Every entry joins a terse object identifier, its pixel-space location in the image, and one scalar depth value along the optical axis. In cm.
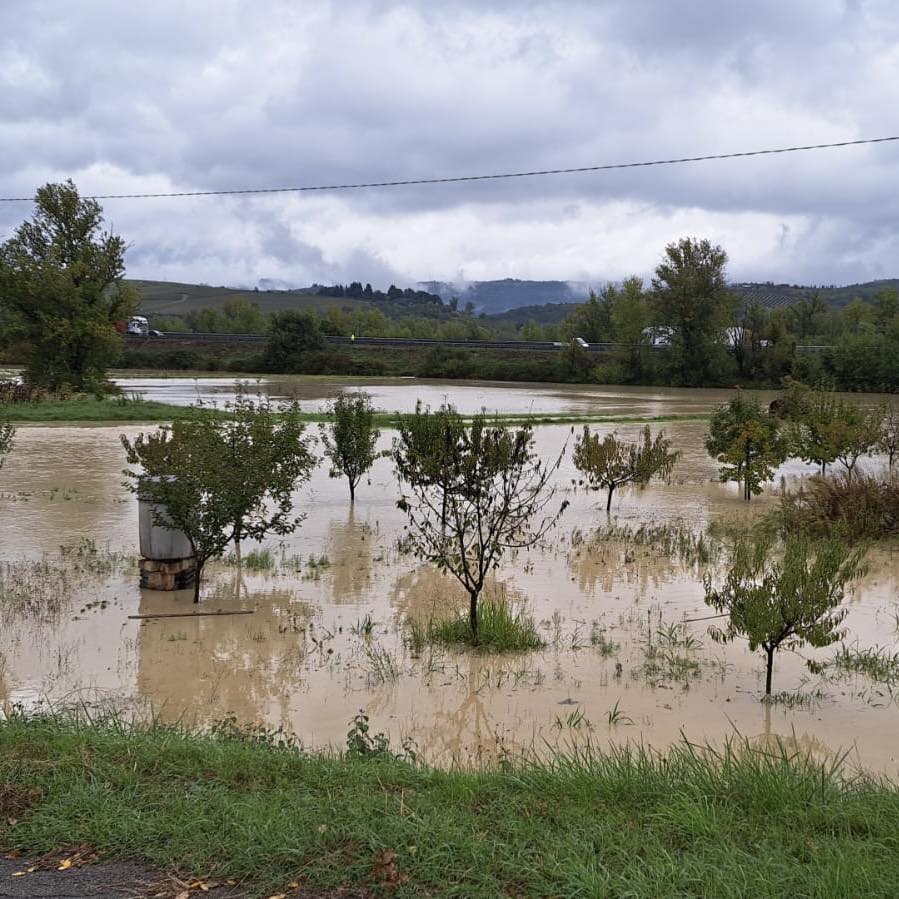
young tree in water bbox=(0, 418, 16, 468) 1370
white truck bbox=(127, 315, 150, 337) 11000
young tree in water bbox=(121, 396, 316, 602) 1152
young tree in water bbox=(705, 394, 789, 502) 1983
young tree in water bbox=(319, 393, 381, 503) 1906
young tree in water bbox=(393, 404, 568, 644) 1029
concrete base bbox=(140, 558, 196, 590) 1182
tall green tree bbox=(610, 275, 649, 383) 8362
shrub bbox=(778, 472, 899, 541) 1541
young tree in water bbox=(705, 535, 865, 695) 818
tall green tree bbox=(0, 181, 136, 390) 4097
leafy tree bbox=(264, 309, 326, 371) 9106
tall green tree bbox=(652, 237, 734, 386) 7875
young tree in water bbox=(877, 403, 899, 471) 2375
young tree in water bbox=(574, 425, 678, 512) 1889
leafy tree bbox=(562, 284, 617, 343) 11288
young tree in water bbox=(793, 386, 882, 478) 2050
